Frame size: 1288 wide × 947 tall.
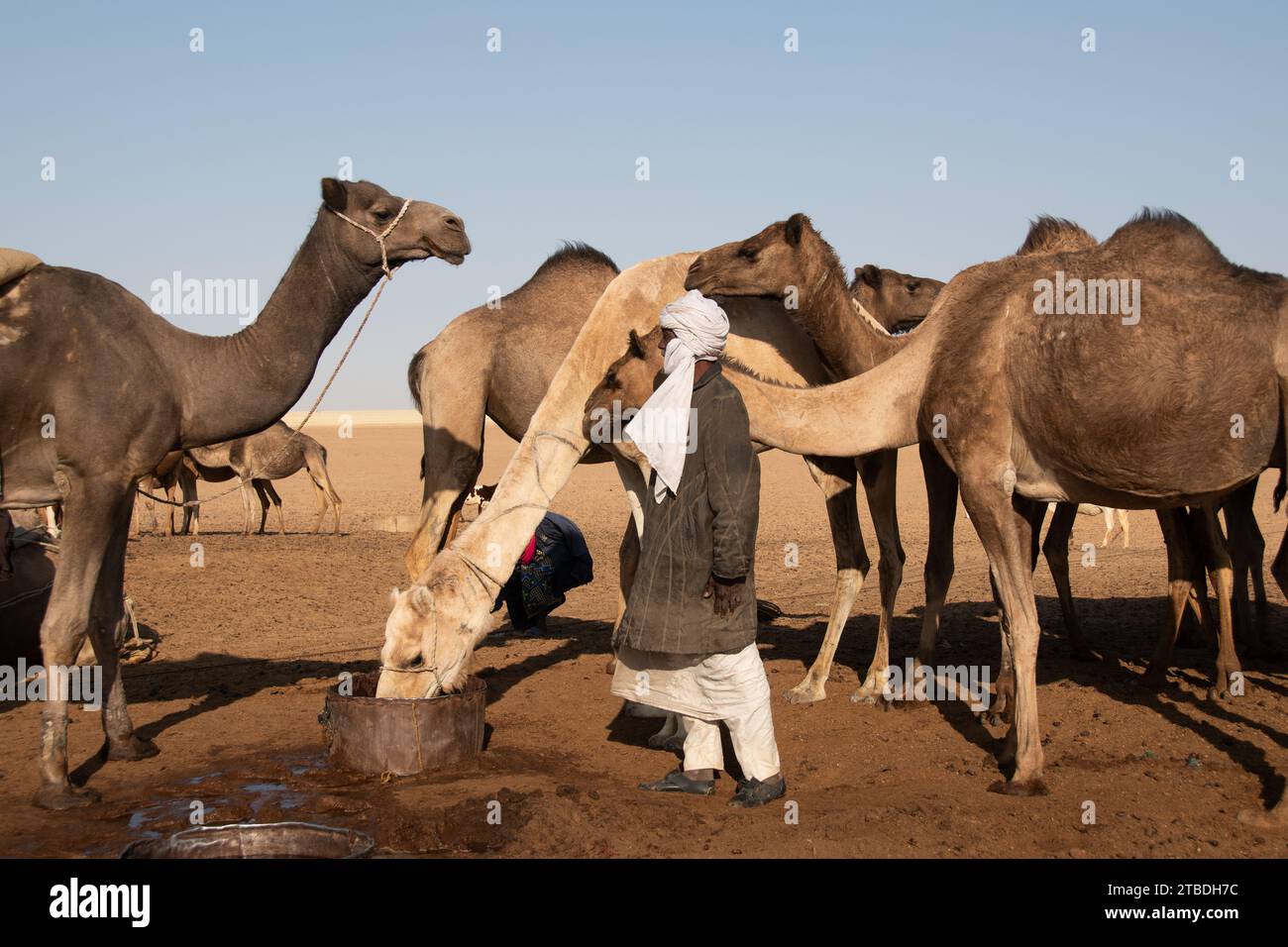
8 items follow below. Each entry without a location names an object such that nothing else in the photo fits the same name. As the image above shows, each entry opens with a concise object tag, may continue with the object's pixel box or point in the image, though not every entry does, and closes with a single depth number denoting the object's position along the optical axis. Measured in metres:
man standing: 5.75
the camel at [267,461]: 24.78
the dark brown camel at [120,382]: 6.27
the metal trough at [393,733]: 6.56
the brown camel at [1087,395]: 6.11
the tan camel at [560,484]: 6.62
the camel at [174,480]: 22.33
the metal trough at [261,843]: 4.86
